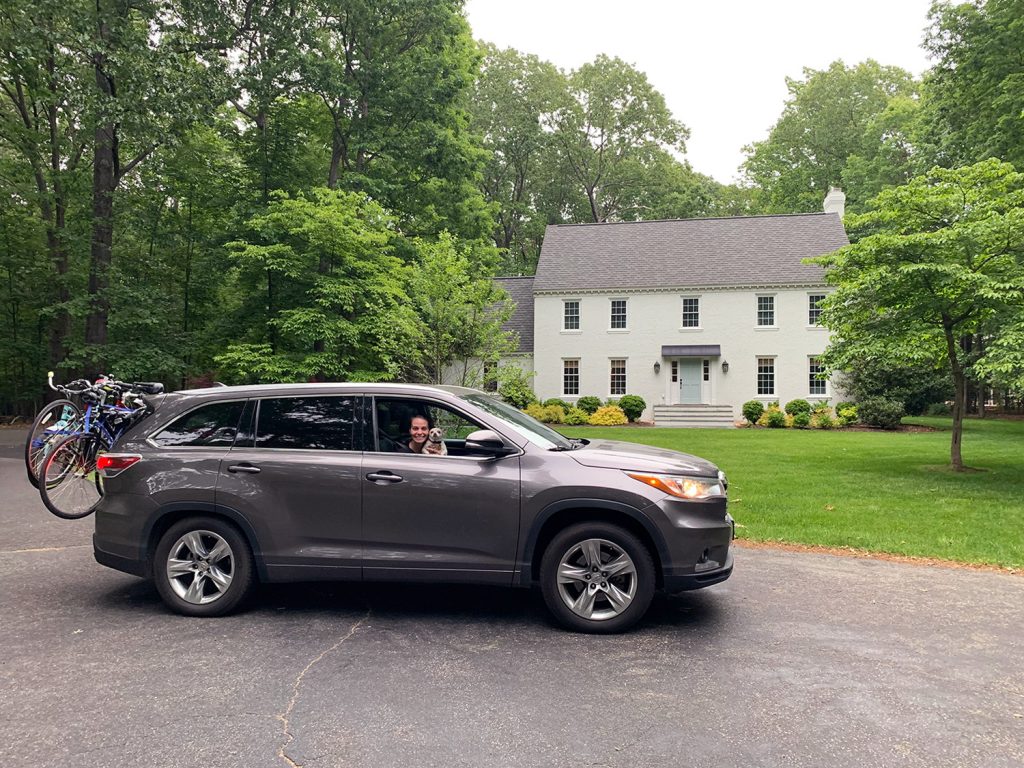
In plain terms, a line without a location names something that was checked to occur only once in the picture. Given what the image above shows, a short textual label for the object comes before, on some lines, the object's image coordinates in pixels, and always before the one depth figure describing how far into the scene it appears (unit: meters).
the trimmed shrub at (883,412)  24.75
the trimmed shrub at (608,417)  28.47
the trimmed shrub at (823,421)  26.05
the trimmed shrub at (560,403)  28.95
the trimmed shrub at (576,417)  28.47
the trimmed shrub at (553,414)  28.61
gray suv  4.63
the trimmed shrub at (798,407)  27.22
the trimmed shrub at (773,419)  26.89
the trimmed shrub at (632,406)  29.22
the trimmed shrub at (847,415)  25.97
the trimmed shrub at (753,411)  27.28
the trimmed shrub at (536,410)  28.64
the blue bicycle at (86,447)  6.78
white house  30.22
